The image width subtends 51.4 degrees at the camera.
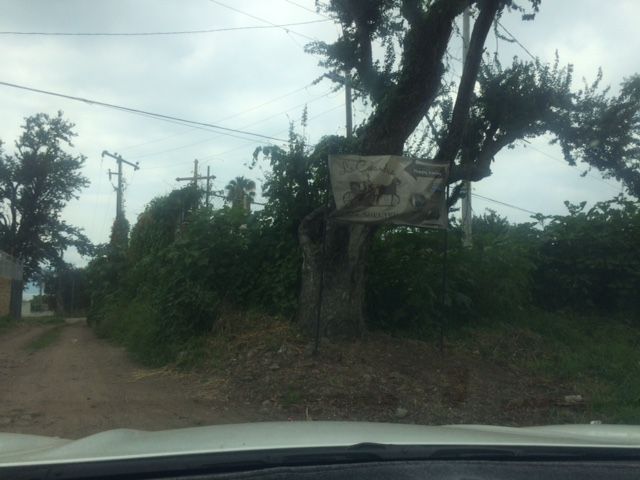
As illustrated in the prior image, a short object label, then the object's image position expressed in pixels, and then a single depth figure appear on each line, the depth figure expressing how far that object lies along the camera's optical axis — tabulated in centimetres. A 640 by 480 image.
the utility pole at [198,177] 2950
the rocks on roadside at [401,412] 782
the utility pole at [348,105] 1931
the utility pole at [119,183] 3455
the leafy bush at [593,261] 1370
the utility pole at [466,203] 1565
